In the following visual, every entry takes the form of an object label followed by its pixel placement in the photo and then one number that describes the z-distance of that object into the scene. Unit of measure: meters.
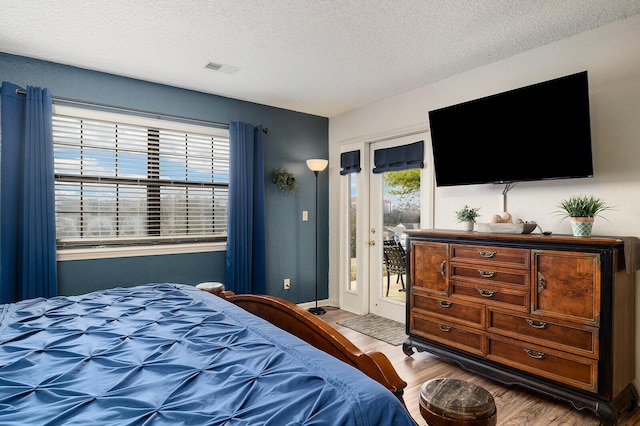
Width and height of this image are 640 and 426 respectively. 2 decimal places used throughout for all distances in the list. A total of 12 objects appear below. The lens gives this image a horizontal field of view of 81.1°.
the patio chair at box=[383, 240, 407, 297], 4.22
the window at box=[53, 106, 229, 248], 3.25
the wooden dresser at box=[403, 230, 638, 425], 2.16
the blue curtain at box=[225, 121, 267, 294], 3.97
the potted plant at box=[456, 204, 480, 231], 3.06
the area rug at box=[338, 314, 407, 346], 3.64
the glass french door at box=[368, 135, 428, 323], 4.04
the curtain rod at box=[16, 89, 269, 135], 3.17
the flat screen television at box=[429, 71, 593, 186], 2.45
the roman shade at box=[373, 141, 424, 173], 3.84
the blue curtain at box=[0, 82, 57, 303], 2.90
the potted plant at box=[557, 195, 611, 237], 2.38
